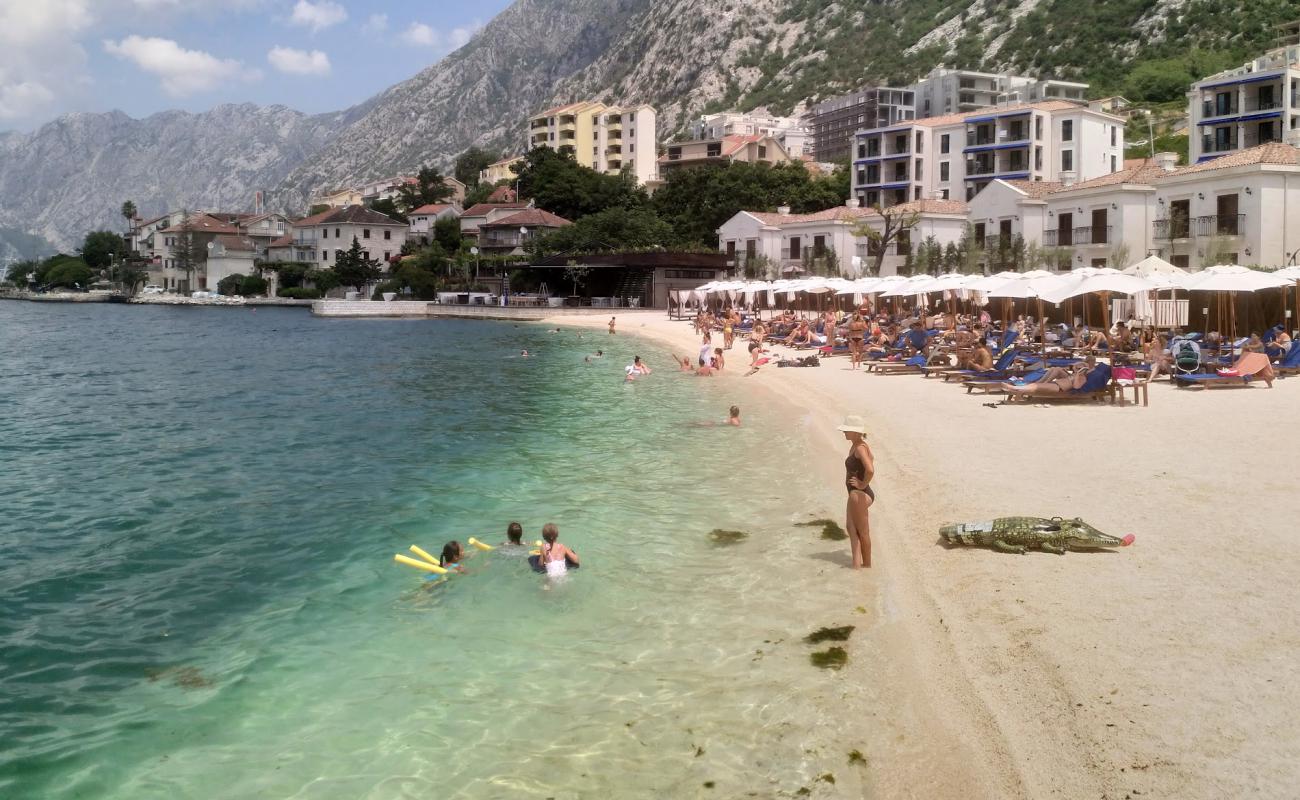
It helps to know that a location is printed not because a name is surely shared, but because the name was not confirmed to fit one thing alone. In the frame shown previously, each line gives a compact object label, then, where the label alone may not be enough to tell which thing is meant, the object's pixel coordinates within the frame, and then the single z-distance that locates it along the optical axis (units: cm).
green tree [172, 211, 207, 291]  10856
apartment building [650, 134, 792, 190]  10406
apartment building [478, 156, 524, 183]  13520
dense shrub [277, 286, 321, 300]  9938
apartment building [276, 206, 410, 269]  10088
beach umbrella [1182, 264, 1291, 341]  2052
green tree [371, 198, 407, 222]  11444
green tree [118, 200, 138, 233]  13400
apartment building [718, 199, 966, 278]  5359
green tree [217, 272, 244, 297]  10619
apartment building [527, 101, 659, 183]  12594
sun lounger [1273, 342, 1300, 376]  1961
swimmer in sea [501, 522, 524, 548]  1020
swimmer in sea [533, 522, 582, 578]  941
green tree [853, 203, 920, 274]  4950
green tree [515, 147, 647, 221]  9186
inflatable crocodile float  847
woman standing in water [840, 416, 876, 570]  866
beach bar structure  6562
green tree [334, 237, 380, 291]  9300
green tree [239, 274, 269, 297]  10500
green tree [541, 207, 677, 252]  7562
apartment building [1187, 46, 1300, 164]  5862
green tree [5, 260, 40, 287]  13726
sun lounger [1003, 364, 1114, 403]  1684
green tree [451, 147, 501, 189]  14100
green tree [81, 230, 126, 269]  12738
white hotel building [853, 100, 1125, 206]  6769
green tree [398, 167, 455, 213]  12044
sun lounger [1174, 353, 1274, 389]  1809
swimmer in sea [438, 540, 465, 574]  976
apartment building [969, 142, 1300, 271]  3444
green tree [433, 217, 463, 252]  9588
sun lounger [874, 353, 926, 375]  2423
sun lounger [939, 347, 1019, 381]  2020
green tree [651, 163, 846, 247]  7862
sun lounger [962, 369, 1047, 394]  1890
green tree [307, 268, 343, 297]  9494
